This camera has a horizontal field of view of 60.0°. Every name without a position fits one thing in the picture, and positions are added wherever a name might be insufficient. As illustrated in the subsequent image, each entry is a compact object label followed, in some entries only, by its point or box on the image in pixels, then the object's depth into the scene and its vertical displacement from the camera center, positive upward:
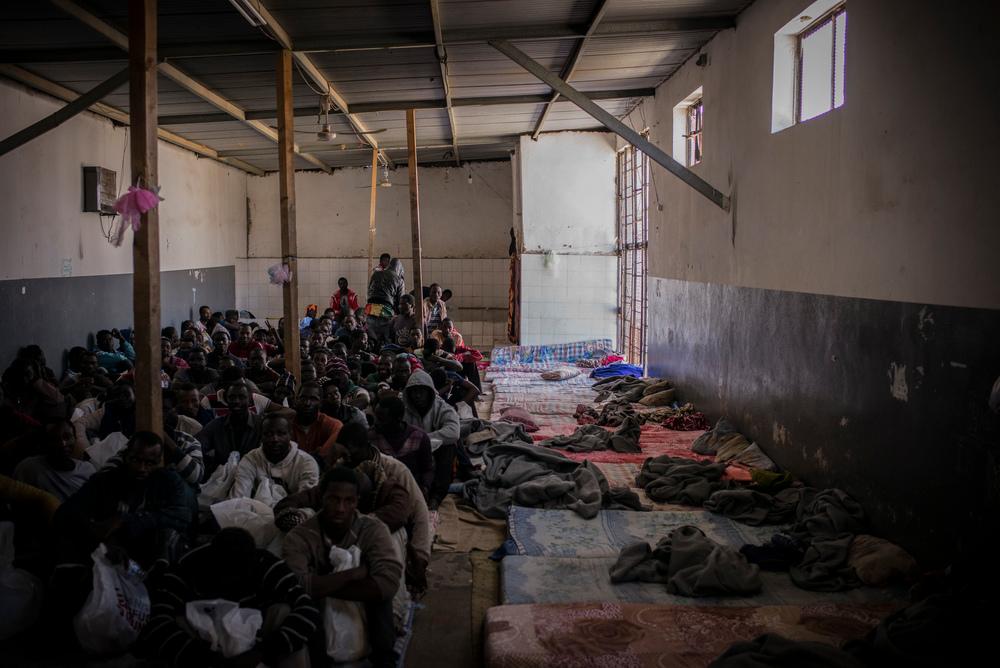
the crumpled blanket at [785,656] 3.16 -1.39
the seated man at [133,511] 4.18 -1.15
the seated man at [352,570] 3.78 -1.24
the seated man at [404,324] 11.52 -0.60
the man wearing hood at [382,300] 13.02 -0.29
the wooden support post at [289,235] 8.16 +0.43
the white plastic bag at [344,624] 3.76 -1.50
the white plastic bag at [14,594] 4.03 -1.48
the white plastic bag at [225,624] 3.35 -1.33
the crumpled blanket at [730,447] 7.28 -1.48
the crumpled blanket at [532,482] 6.38 -1.54
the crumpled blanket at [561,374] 12.81 -1.39
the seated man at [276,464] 4.83 -1.04
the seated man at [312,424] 5.62 -0.95
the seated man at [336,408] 6.26 -0.93
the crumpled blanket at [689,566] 4.71 -1.61
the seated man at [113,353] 9.91 -0.88
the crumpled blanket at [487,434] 7.85 -1.44
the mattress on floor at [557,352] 14.63 -1.21
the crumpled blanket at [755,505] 5.96 -1.58
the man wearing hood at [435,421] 6.48 -1.06
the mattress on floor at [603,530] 5.55 -1.68
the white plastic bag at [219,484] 4.86 -1.15
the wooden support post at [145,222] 4.97 +0.34
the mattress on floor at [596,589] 4.65 -1.72
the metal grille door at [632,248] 13.00 +0.52
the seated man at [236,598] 3.32 -1.27
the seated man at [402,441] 5.80 -1.09
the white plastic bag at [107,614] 3.82 -1.48
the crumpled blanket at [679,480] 6.55 -1.56
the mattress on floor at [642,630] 3.99 -1.70
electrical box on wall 10.88 +1.15
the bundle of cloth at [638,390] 10.50 -1.40
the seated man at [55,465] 4.69 -1.01
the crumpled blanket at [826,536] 4.83 -1.56
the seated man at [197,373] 7.64 -0.82
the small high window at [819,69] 6.34 +1.62
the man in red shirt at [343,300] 15.00 -0.34
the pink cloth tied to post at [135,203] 4.82 +0.43
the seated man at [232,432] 5.41 -0.96
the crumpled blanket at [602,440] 8.30 -1.54
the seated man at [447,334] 10.95 -0.67
